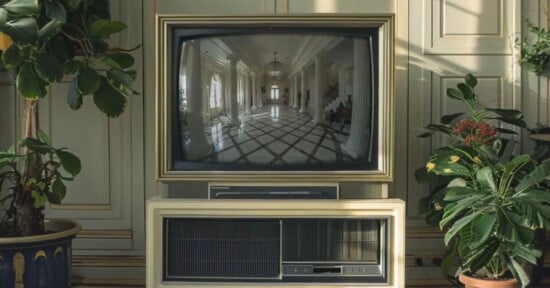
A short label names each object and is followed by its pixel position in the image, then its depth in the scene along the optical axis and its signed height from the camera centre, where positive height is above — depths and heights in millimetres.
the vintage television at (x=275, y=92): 2025 +161
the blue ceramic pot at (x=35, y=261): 1872 -394
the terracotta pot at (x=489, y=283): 1834 -452
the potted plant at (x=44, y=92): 1822 +154
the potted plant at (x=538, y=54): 2283 +329
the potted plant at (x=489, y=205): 1698 -199
